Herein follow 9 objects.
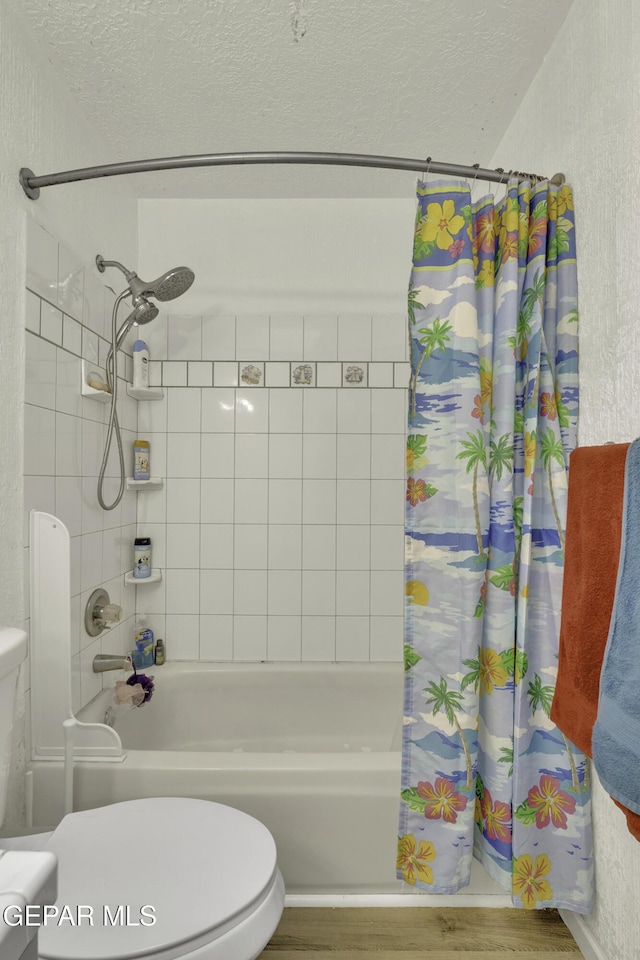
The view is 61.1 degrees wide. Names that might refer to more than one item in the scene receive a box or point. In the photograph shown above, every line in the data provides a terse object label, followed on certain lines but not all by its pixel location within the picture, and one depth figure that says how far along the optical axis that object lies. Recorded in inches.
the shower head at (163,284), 68.1
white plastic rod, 54.1
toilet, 33.7
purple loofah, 73.2
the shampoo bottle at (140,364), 83.2
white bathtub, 55.2
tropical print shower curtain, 47.7
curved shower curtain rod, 48.6
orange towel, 38.2
